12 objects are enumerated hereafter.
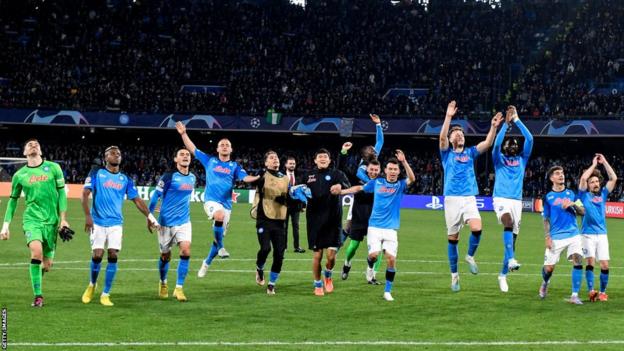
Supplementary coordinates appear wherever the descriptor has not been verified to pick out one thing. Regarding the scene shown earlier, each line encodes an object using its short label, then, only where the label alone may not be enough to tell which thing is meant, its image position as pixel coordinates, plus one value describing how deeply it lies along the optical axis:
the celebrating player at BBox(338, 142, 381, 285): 16.69
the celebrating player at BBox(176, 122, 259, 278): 16.95
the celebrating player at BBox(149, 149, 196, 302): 13.98
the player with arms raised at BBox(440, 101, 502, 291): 15.20
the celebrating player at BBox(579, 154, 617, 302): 14.17
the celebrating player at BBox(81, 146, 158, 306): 13.11
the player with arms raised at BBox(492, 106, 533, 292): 15.52
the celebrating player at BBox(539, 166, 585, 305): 13.98
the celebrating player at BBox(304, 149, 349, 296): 14.80
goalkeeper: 12.71
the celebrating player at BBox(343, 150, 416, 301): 14.34
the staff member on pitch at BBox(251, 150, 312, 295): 14.67
